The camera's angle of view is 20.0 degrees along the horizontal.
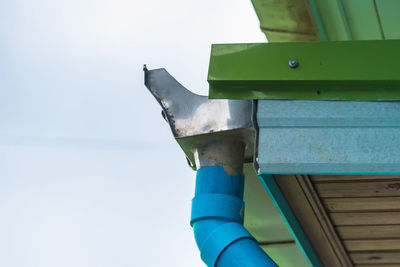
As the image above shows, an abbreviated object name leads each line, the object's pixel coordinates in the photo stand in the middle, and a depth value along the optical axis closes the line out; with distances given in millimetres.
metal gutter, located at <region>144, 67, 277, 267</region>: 3957
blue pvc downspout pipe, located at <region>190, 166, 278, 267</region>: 3892
